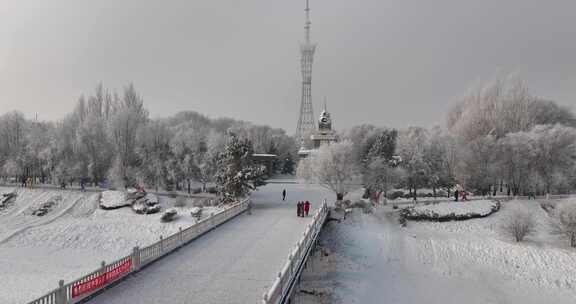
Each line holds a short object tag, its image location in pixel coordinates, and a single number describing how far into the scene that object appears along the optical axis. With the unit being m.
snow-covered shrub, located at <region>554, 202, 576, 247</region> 20.59
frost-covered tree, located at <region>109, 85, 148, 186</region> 38.12
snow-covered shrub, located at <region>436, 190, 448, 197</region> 33.31
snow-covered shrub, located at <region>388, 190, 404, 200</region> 32.19
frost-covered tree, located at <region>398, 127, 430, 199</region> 31.83
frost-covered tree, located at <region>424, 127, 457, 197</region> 33.09
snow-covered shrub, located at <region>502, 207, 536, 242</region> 21.61
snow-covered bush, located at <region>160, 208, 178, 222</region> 25.94
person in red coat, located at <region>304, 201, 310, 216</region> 22.31
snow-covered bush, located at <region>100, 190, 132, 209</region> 30.25
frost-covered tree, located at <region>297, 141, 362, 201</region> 31.11
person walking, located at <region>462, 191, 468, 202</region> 28.84
